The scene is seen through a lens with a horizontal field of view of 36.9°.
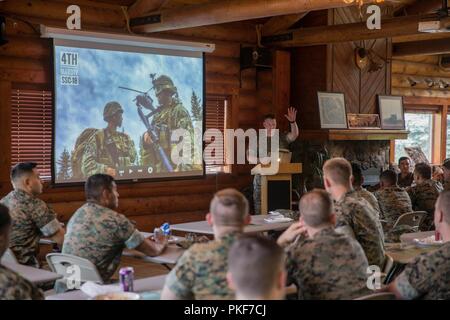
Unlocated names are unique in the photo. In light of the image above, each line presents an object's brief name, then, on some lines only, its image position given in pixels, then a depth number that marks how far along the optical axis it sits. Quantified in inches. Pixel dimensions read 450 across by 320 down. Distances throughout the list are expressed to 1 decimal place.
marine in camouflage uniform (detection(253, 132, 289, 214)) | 345.7
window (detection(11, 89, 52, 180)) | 301.9
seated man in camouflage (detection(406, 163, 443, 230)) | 291.3
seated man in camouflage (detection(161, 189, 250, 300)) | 115.4
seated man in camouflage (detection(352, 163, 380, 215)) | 215.0
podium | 342.3
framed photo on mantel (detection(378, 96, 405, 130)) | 438.1
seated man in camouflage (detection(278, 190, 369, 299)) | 125.6
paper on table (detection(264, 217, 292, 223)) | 235.6
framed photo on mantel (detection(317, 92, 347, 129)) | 394.9
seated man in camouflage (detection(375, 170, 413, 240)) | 270.4
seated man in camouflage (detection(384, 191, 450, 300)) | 125.6
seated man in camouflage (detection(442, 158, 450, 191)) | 292.5
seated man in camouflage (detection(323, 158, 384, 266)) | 168.2
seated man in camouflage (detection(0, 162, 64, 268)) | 189.6
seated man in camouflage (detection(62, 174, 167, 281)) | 169.3
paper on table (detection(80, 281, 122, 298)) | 133.1
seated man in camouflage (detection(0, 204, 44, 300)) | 104.5
